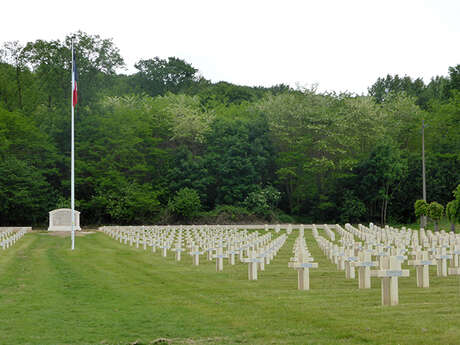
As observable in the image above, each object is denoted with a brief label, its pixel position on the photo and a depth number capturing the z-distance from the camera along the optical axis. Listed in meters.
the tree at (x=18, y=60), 58.84
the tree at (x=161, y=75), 81.44
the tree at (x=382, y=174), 54.46
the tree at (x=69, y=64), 58.38
